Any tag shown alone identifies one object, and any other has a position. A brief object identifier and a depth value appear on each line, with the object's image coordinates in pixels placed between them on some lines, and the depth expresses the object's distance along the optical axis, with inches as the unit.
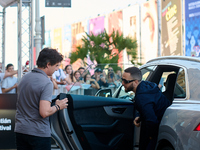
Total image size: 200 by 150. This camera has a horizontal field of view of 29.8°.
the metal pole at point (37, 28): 562.3
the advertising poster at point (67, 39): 3912.4
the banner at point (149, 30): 2507.6
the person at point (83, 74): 305.7
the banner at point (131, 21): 2719.0
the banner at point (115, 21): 3026.6
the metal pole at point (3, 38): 617.4
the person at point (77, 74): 453.8
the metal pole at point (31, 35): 480.4
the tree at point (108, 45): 1348.4
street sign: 709.3
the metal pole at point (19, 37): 462.3
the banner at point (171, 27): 1524.4
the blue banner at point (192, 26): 1330.0
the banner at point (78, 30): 3597.4
